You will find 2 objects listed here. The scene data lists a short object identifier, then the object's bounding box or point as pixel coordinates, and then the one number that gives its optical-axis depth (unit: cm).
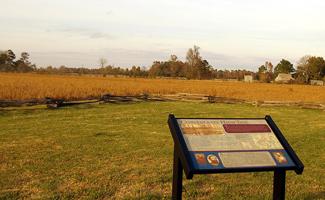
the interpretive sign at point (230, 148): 358
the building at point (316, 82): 7522
